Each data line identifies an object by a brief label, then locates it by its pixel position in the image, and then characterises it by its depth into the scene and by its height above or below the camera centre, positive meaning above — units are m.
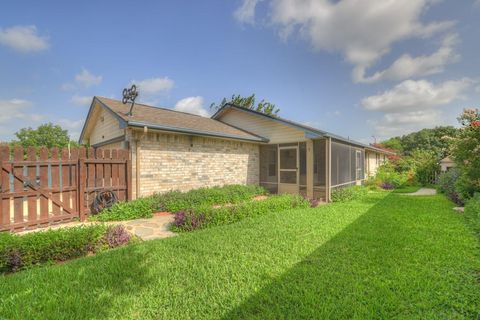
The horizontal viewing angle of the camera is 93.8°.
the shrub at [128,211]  6.71 -1.56
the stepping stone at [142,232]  5.49 -1.79
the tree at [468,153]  8.02 +0.22
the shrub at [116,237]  4.71 -1.62
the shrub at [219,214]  5.91 -1.54
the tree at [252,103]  29.45 +7.51
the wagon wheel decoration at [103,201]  7.04 -1.27
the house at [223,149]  8.27 +0.51
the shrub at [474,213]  5.30 -1.55
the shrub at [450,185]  9.40 -1.31
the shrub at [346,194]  10.27 -1.64
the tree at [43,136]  32.00 +3.79
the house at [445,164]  16.69 -0.40
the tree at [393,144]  42.22 +2.87
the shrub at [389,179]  15.72 -1.48
